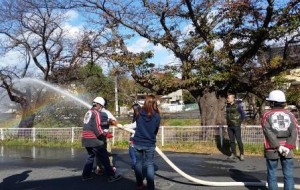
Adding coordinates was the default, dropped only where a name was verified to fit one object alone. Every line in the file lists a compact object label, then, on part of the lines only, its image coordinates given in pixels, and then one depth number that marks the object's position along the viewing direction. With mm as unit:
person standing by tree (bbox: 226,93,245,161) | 8015
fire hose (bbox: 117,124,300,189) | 5401
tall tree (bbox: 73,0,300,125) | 9874
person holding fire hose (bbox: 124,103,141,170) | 5621
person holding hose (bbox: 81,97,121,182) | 5961
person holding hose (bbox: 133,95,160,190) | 4964
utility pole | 18176
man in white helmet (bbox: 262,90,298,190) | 4387
